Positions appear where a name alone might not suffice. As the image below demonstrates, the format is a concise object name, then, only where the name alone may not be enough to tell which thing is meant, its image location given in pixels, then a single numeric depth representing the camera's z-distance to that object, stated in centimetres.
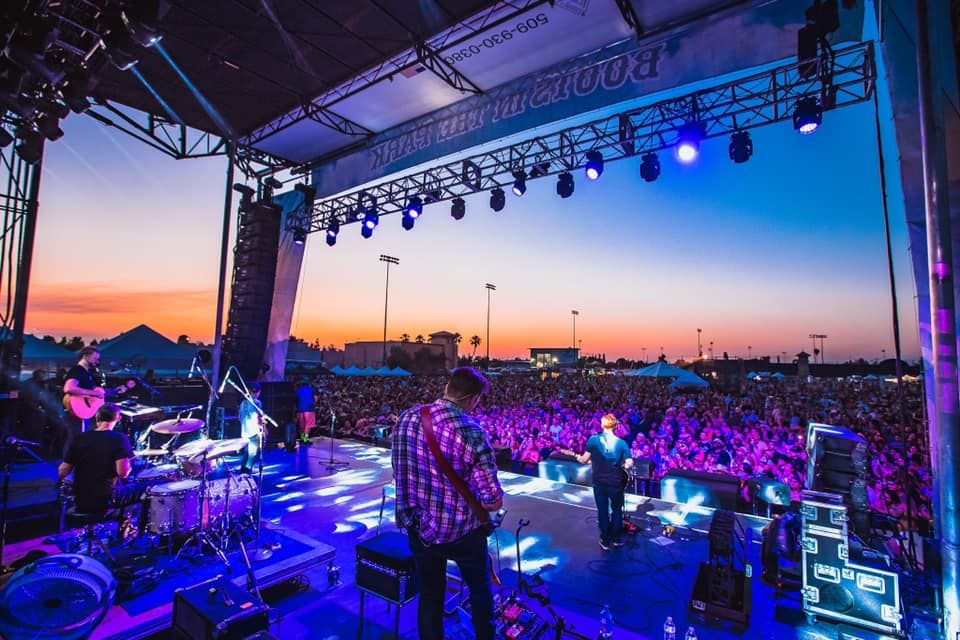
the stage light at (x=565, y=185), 719
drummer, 360
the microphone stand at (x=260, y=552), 376
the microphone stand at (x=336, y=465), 773
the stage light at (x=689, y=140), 590
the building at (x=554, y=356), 8469
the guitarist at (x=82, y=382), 504
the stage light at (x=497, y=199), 795
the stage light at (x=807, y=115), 500
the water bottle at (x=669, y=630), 285
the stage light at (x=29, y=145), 629
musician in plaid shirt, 222
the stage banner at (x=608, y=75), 520
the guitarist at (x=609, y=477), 461
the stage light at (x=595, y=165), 675
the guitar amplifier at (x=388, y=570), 278
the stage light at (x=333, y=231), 1033
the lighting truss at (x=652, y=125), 512
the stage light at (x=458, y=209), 838
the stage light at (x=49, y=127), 578
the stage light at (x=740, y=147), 579
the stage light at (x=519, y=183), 755
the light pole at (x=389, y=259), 3838
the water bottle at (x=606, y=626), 280
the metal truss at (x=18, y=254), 715
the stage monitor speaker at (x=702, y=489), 589
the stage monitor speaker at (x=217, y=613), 227
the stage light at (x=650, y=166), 650
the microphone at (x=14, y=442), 354
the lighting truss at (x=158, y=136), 828
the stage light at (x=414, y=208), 881
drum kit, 369
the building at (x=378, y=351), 6150
